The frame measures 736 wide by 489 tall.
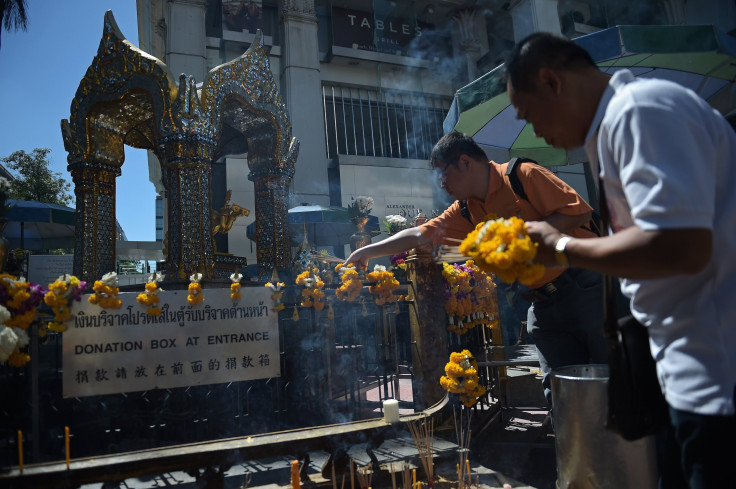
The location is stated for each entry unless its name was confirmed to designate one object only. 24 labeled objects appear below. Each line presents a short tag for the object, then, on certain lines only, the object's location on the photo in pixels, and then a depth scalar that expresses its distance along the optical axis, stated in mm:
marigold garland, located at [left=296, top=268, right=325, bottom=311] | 4693
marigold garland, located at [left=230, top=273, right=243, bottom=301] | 4192
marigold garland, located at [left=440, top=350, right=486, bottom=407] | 4043
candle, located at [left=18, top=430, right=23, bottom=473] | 2670
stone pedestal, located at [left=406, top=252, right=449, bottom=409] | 4258
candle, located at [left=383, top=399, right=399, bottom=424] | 3430
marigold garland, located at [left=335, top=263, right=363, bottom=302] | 4768
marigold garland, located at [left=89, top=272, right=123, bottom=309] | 3816
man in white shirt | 1074
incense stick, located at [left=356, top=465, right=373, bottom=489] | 3104
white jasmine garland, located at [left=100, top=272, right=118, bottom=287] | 3843
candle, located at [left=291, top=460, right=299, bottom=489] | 2453
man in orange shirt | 2727
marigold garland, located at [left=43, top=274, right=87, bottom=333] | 3652
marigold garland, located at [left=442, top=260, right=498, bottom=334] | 4660
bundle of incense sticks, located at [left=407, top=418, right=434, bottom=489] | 3160
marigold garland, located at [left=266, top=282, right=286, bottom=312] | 4371
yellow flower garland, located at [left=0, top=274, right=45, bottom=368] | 3338
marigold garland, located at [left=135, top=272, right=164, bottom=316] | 3941
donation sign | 3812
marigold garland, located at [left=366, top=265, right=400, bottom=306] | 4906
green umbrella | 5301
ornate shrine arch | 5750
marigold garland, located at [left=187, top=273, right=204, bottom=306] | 4109
